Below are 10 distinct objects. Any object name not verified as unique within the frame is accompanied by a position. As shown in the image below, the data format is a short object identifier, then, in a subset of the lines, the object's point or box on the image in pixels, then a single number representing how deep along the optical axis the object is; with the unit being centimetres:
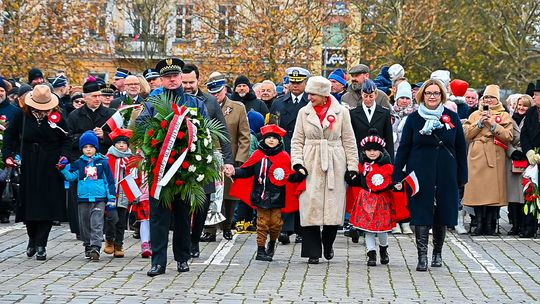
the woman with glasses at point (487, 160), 1945
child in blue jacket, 1484
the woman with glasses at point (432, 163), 1435
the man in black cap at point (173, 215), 1327
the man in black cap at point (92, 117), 1679
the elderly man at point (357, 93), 1811
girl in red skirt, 1466
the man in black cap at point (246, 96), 1995
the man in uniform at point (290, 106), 1711
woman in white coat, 1460
